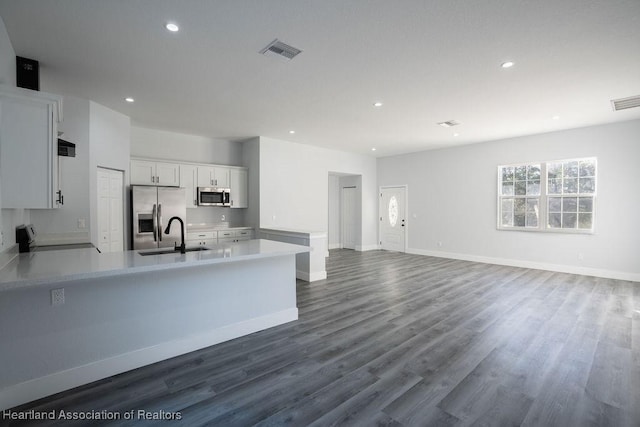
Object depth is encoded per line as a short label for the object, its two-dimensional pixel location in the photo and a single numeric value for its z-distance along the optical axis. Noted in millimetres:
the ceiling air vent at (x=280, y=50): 2902
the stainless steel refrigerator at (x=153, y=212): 5234
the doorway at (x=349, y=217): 9578
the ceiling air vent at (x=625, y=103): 4342
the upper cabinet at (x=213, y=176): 6383
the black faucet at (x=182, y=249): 2935
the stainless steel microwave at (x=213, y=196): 6320
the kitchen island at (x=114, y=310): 2047
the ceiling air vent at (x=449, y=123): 5492
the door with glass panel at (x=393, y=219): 9000
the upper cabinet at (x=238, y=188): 6851
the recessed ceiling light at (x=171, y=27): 2584
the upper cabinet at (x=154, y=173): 5574
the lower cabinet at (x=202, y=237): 5914
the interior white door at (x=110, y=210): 4781
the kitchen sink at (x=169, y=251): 2961
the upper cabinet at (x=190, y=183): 6137
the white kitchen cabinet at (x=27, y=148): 2312
